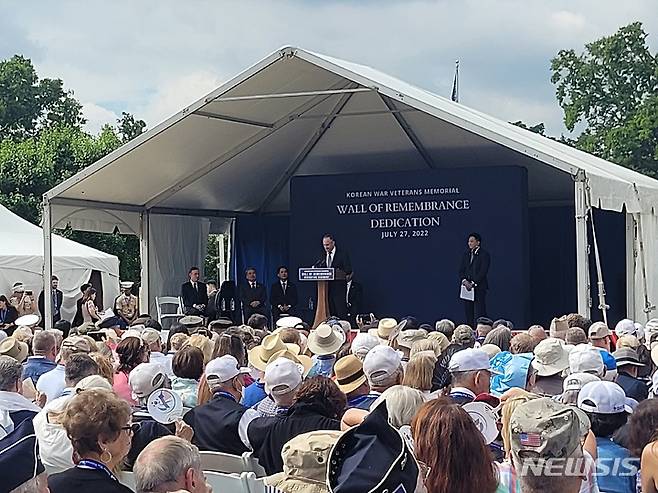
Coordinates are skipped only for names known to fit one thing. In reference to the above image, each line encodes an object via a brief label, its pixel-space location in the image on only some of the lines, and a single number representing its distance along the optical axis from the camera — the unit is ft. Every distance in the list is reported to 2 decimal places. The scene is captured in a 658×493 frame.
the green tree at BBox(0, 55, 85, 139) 146.61
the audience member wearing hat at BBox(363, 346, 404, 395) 15.98
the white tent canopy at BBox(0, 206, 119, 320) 65.72
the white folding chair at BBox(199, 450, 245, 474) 14.11
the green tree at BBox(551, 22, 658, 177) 124.77
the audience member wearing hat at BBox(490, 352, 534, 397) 18.39
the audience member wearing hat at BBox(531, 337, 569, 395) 17.85
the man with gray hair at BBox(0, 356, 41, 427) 15.44
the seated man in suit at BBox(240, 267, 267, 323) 49.11
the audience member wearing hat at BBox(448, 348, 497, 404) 15.39
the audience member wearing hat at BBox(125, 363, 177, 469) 14.41
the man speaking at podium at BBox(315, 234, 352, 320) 46.75
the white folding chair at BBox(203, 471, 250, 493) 12.74
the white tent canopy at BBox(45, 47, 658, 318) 37.99
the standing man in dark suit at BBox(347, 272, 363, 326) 46.88
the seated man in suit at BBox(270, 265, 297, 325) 48.78
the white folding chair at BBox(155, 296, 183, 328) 50.50
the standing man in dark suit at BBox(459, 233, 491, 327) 44.16
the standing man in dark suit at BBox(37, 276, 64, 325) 45.48
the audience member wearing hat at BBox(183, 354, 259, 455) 15.34
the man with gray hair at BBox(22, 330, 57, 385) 21.40
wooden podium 44.96
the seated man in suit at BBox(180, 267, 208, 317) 49.65
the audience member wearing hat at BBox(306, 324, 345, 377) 22.04
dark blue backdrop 45.70
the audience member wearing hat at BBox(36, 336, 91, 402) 18.38
